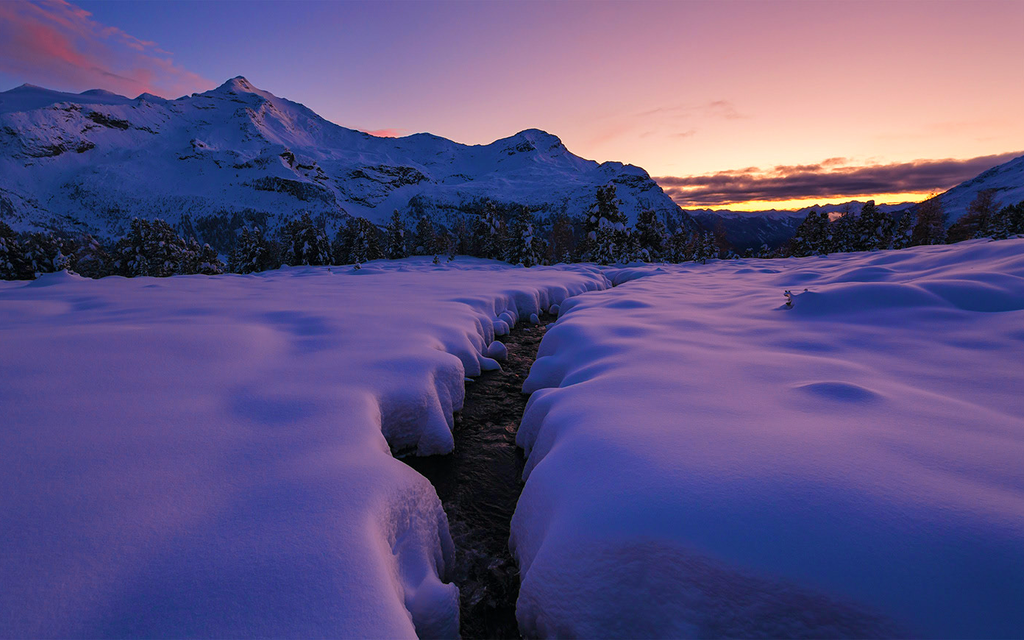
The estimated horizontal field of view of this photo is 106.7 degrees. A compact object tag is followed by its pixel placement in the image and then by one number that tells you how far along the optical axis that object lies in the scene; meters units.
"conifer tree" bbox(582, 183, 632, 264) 36.16
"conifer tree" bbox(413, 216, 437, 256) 44.91
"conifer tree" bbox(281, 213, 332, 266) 37.34
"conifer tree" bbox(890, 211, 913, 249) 34.28
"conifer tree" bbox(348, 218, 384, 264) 40.47
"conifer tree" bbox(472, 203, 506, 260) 43.09
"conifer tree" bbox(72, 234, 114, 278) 30.25
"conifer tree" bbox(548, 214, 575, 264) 54.59
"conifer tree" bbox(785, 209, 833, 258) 38.50
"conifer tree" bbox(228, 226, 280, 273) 37.91
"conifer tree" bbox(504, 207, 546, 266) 38.41
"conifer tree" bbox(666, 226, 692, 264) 42.81
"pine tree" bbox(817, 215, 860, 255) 37.47
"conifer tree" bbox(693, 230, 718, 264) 38.94
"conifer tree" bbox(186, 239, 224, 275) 31.44
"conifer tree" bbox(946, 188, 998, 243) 38.50
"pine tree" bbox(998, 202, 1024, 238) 35.94
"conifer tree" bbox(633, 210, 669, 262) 40.94
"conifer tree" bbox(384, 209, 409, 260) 43.75
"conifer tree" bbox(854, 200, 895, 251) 35.78
